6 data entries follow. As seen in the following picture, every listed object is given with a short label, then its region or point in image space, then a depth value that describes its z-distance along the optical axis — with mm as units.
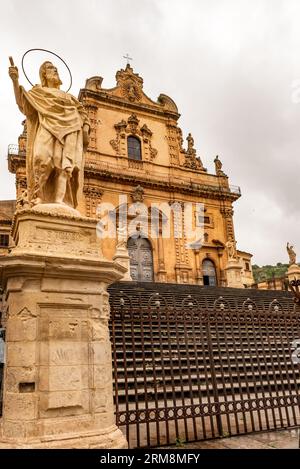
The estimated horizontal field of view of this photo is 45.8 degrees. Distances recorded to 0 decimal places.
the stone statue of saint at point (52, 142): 4348
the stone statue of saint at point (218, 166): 26589
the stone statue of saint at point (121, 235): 20700
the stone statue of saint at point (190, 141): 27375
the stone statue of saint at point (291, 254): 20547
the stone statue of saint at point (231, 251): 22047
